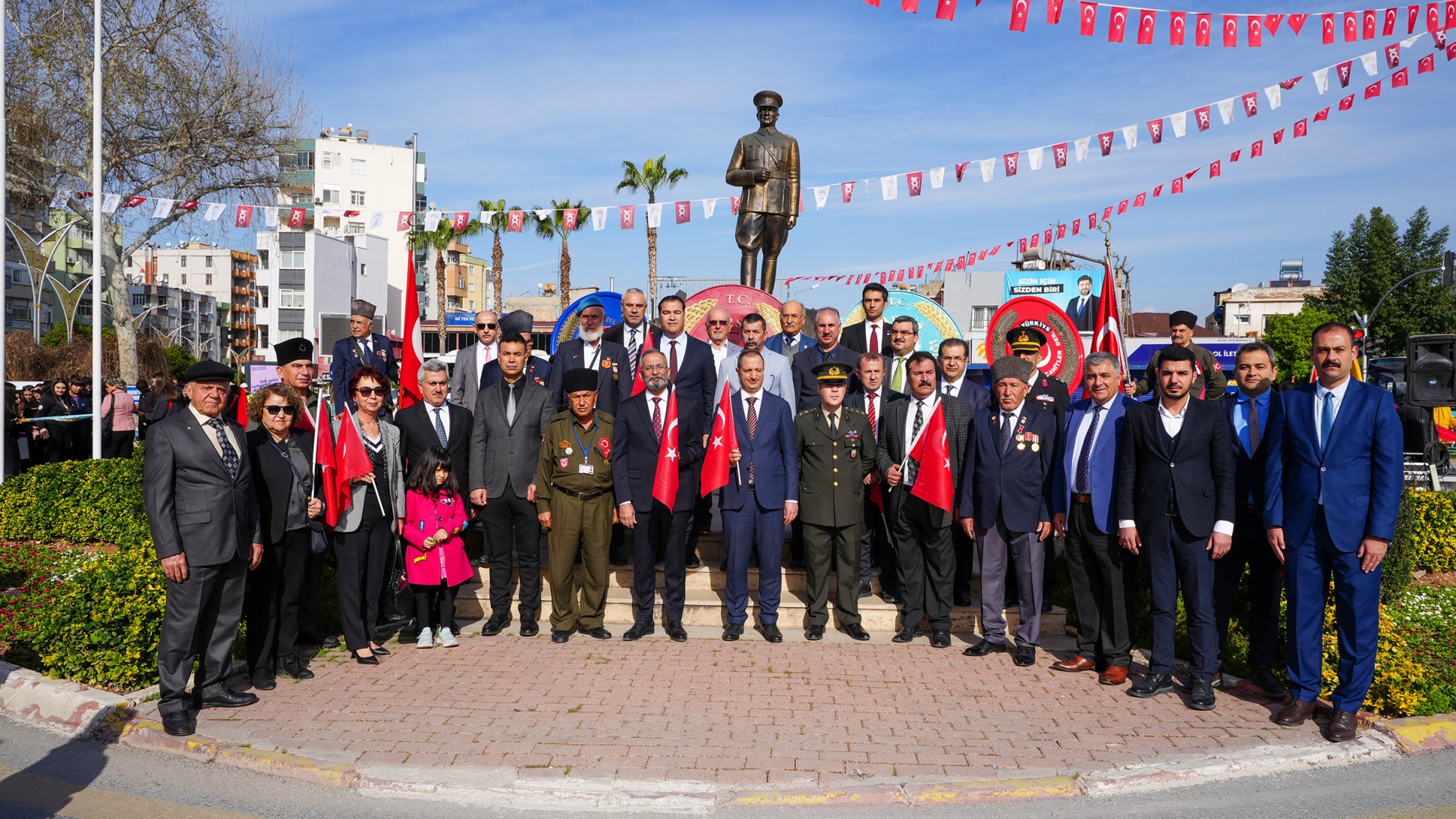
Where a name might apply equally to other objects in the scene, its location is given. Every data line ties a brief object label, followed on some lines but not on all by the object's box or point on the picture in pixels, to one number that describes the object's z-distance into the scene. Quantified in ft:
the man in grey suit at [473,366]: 29.14
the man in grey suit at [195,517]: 17.74
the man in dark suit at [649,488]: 24.30
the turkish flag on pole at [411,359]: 30.53
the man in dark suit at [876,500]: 25.71
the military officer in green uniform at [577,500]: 23.91
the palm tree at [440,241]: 170.50
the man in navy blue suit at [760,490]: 24.17
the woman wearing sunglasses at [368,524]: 21.98
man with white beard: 28.04
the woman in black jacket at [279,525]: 20.18
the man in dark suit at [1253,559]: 20.67
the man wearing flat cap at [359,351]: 30.48
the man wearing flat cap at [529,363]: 28.25
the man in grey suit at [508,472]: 24.65
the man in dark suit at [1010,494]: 22.82
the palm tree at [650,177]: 131.54
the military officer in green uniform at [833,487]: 24.07
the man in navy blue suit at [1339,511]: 17.90
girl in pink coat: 23.17
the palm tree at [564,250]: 140.94
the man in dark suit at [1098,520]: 21.35
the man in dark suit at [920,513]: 23.94
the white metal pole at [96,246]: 50.75
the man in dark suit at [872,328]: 30.99
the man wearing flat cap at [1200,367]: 27.27
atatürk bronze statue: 38.75
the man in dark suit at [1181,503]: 19.75
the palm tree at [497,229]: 150.51
